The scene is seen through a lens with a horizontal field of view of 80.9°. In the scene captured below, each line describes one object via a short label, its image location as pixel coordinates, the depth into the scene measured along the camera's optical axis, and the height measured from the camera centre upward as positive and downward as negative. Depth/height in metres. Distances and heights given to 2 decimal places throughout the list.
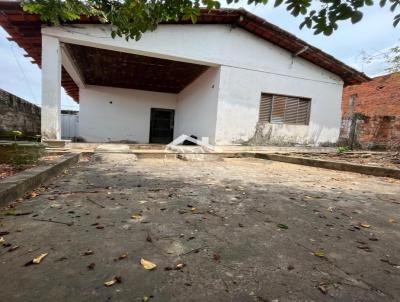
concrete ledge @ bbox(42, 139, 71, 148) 6.01 -0.56
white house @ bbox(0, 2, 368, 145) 6.12 +2.21
